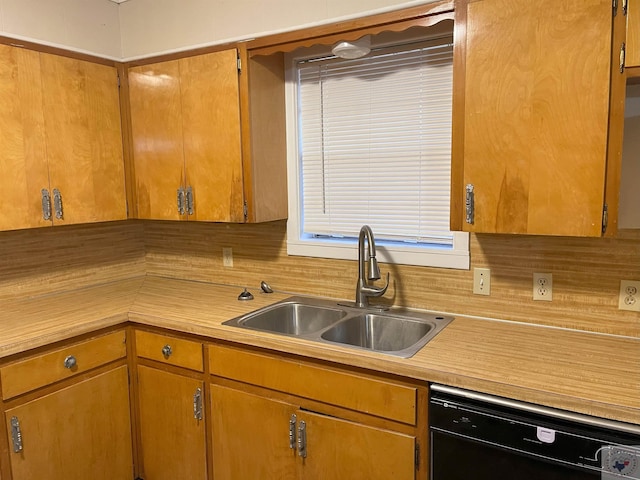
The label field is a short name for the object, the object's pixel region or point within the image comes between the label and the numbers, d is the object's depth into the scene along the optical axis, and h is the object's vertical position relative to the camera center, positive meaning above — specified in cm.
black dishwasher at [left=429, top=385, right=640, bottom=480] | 125 -68
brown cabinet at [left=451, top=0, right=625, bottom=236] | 145 +23
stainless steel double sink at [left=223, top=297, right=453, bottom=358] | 199 -55
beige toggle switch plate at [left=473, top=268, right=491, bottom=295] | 198 -36
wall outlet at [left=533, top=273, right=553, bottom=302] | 186 -36
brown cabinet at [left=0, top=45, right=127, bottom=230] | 209 +25
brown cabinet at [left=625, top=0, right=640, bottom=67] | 138 +44
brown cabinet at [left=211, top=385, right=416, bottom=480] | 162 -90
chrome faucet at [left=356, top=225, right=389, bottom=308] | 204 -34
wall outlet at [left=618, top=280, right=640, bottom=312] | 171 -37
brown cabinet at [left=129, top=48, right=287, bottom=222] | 221 +27
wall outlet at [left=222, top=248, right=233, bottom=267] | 269 -34
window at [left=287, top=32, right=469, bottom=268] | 208 +18
